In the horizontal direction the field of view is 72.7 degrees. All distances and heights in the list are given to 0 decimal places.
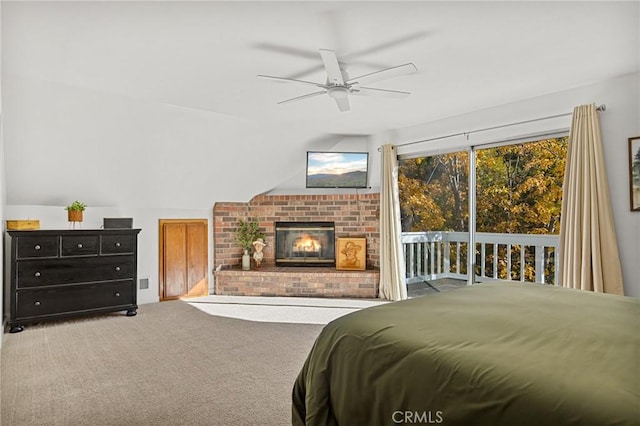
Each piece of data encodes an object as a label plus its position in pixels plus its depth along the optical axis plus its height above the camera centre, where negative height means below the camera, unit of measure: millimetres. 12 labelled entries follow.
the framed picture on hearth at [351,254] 6109 -480
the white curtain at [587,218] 3580 -4
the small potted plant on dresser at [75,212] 4738 +120
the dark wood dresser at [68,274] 4234 -528
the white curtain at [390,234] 5625 -190
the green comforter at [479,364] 1168 -458
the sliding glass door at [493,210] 4695 +104
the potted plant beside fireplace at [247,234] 6260 -187
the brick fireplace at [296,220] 5930 -325
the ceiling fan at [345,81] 2943 +1055
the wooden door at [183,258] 5711 -491
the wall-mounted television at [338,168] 6094 +732
